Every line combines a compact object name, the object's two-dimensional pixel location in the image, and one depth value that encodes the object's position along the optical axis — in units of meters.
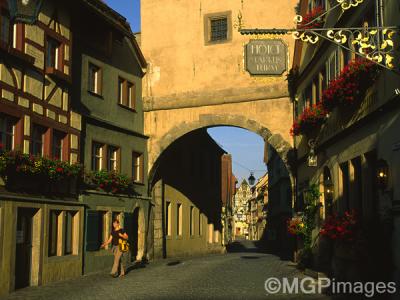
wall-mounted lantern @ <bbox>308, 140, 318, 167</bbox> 15.82
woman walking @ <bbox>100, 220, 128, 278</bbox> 15.51
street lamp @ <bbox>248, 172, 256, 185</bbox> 38.49
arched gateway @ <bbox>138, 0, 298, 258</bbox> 21.23
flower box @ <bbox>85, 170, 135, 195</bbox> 17.81
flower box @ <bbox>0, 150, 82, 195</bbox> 12.80
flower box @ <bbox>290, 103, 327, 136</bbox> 15.13
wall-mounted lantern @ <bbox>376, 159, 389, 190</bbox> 9.93
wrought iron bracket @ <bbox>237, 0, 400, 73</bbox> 8.27
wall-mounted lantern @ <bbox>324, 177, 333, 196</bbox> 14.81
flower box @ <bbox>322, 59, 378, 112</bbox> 10.75
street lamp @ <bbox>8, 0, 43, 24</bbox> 6.27
